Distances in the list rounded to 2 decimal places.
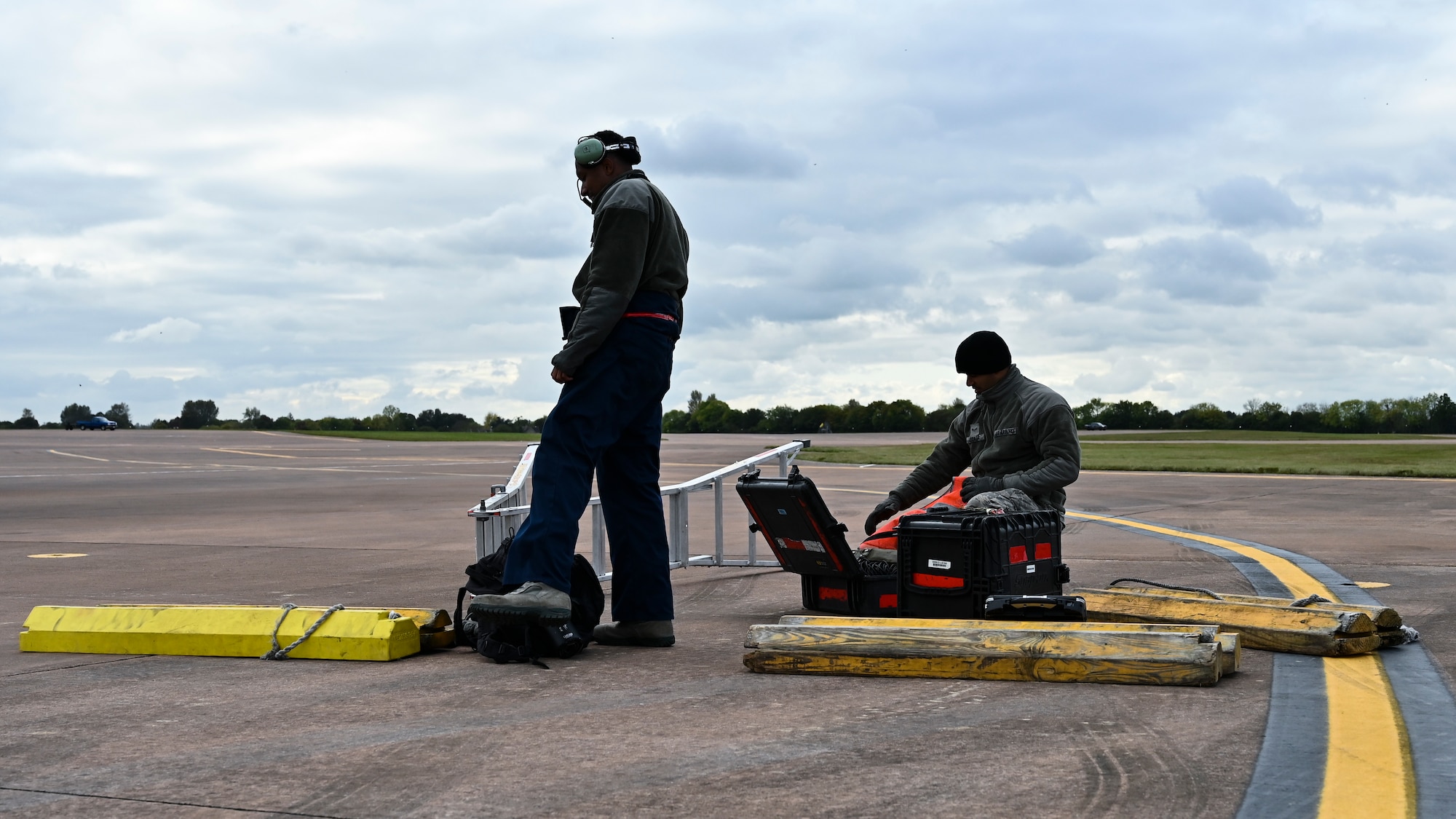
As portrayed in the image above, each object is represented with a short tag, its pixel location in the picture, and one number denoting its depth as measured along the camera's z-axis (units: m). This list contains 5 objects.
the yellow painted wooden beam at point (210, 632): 5.07
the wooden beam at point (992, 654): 4.13
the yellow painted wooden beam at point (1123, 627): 4.35
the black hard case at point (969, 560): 5.27
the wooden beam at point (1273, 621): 4.73
